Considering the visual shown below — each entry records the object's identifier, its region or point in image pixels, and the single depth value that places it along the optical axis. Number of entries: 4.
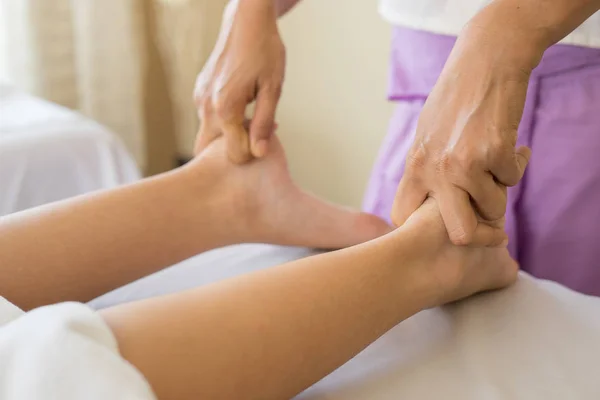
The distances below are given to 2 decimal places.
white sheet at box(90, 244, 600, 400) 0.61
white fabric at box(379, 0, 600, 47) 0.79
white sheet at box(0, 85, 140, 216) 1.08
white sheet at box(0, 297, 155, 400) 0.44
